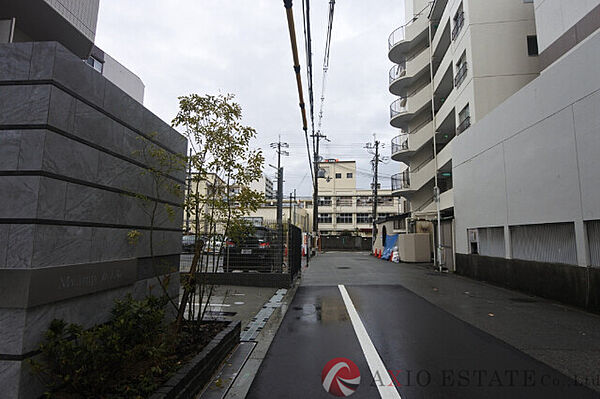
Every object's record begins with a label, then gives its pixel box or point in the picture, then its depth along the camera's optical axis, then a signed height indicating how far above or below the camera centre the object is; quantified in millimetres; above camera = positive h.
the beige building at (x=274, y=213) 43391 +3847
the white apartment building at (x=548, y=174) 7609 +1945
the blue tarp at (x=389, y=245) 26309 -397
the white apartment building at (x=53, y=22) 5605 +3916
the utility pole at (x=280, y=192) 20769 +2995
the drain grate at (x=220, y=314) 6918 -1597
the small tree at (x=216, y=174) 4637 +916
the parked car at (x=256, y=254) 10984 -519
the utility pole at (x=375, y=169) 35656 +8056
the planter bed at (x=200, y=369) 2988 -1371
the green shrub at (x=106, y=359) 2682 -1065
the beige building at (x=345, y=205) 58156 +6139
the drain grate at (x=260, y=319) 5742 -1632
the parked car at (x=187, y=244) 10883 -202
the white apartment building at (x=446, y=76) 15367 +9251
